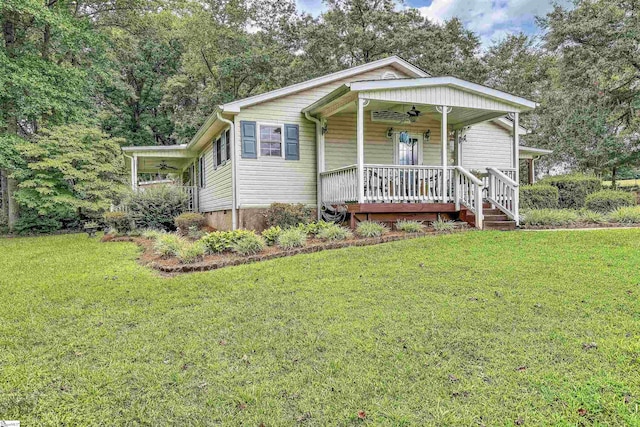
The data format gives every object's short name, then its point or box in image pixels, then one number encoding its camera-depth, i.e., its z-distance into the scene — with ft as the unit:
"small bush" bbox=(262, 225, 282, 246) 26.32
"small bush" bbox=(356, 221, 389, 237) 26.30
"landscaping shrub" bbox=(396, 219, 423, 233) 27.12
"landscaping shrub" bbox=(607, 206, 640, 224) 30.24
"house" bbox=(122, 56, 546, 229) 29.68
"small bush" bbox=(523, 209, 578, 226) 29.86
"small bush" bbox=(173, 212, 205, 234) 37.48
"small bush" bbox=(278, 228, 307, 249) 24.34
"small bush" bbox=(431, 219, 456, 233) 27.43
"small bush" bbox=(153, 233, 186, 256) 24.09
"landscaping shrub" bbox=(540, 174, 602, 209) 44.62
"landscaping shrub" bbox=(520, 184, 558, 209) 41.11
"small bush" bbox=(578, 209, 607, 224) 30.80
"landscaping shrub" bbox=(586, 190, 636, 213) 38.91
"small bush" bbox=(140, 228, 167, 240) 34.58
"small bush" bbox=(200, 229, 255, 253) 24.41
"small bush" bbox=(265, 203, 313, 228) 31.14
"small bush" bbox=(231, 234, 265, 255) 23.62
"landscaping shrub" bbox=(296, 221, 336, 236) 28.08
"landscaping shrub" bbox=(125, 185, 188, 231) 40.60
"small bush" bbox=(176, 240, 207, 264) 22.29
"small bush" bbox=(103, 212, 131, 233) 39.17
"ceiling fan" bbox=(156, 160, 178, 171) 58.20
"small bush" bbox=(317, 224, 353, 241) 25.81
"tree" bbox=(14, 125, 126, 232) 42.80
